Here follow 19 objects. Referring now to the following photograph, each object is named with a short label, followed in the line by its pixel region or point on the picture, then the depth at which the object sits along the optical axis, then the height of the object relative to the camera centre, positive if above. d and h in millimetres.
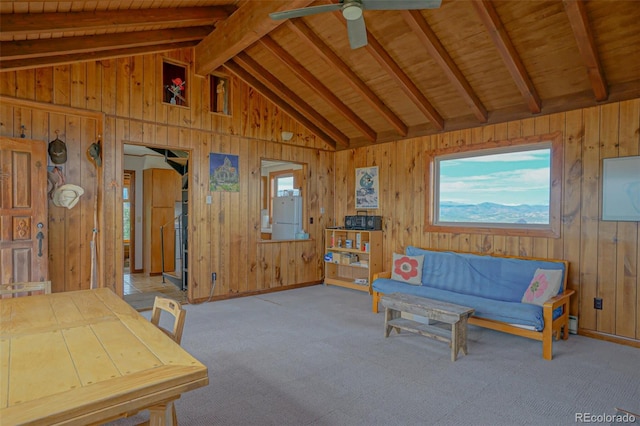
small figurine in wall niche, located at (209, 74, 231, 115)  5289 +1701
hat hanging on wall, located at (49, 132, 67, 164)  4047 +629
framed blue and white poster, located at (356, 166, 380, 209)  5992 +354
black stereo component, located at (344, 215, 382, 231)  5793 -234
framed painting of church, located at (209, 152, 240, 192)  5145 +509
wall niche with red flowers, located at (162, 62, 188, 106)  4863 +1697
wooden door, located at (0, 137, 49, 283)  3662 -47
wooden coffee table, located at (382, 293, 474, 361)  3180 -1002
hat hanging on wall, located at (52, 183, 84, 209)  4078 +133
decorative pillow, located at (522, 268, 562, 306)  3605 -788
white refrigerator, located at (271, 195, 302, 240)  6555 -178
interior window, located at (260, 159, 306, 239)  7930 +568
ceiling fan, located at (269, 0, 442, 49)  2473 +1458
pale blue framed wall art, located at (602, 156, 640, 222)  3529 +215
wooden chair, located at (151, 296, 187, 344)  1765 -556
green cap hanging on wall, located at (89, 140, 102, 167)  4219 +645
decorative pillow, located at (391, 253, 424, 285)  4711 -804
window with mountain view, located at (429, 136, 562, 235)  4199 +283
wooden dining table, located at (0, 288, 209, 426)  1068 -575
